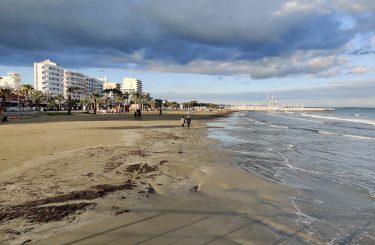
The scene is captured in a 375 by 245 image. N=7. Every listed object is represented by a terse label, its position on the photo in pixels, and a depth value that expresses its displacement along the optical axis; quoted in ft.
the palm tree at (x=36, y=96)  378.53
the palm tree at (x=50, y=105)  385.09
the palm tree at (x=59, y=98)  443.61
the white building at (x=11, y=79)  619.01
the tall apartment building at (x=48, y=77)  582.84
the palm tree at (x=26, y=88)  343.67
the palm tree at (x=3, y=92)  271.49
